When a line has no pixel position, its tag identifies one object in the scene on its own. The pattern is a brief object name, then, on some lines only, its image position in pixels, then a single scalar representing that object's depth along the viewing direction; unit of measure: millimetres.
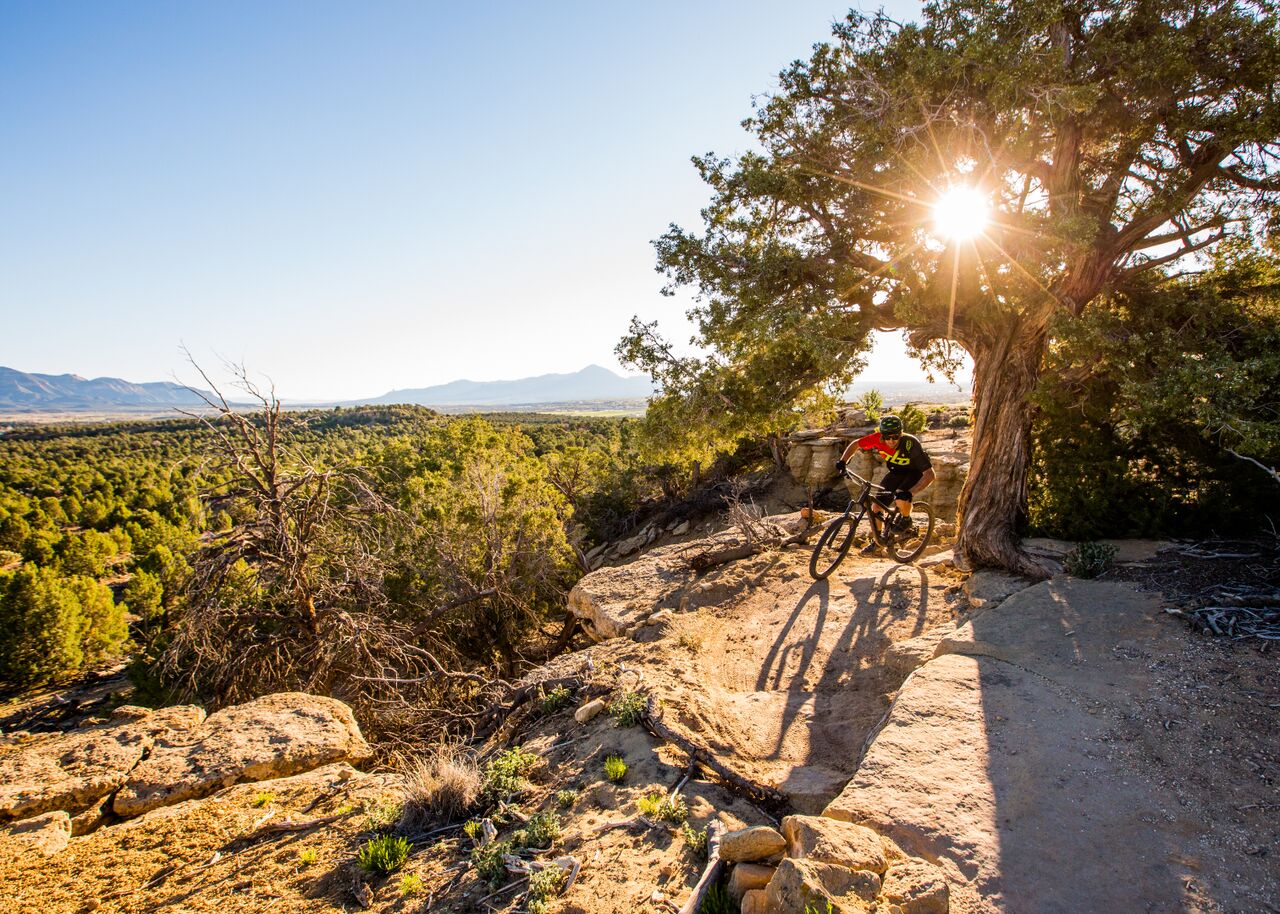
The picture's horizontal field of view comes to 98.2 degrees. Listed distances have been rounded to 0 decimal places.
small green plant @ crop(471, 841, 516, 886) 3580
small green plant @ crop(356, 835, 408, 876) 3836
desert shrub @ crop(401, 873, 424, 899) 3598
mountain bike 8469
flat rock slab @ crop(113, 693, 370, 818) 4992
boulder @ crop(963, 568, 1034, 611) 7079
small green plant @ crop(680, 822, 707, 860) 3535
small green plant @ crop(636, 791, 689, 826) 3961
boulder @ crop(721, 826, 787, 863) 3127
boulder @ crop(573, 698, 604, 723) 5695
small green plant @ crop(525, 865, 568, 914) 3209
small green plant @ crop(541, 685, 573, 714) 6211
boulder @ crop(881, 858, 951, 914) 2643
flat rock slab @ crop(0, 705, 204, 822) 4684
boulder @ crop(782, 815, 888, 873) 2867
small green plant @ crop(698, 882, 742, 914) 2942
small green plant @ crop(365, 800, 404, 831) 4340
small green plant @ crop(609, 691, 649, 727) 5332
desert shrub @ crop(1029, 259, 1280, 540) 5672
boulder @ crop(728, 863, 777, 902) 2980
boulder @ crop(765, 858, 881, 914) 2516
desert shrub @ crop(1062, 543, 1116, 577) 6961
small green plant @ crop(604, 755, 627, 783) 4543
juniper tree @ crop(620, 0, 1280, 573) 6531
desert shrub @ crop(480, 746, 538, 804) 4602
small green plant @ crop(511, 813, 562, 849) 3854
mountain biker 7871
